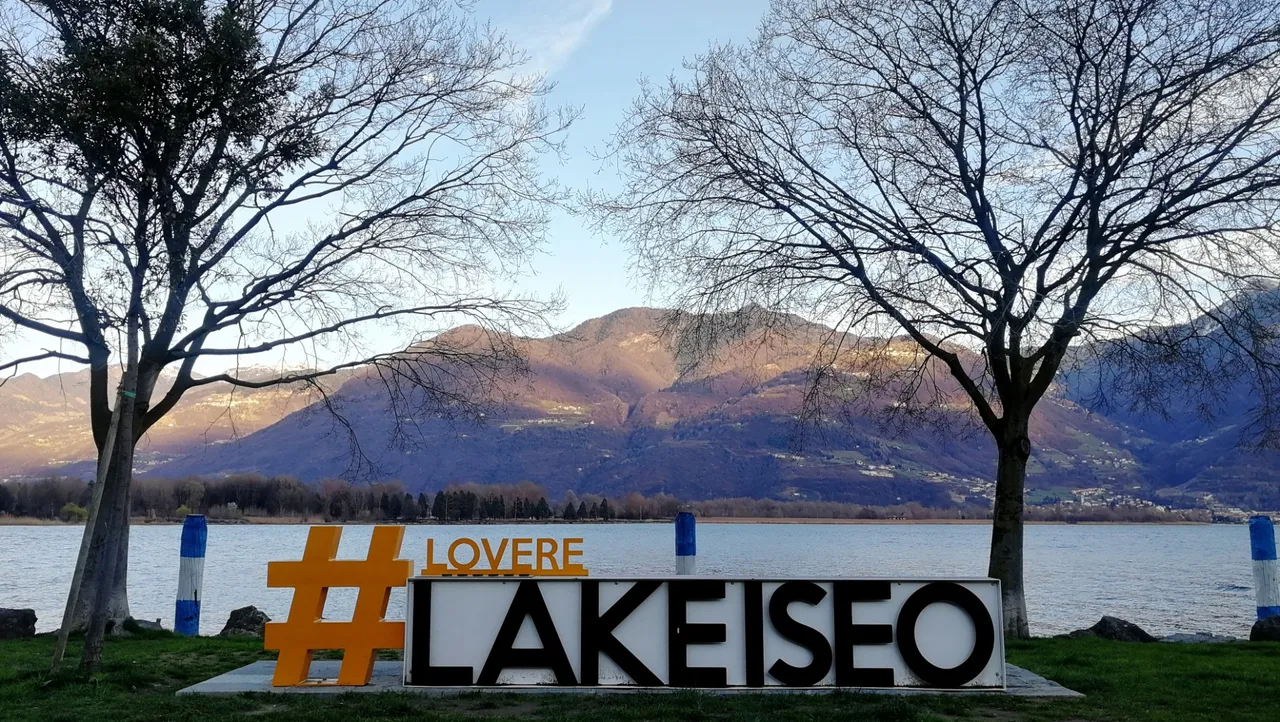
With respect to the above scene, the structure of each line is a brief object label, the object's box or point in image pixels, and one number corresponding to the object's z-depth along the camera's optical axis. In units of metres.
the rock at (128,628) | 17.22
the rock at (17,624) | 17.19
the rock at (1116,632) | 19.30
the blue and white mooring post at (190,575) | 18.30
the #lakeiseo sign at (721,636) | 11.16
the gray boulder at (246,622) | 20.41
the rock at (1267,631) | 16.89
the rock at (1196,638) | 20.69
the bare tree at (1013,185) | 16.14
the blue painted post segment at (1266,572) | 17.77
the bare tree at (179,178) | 12.01
